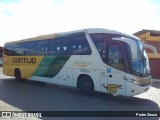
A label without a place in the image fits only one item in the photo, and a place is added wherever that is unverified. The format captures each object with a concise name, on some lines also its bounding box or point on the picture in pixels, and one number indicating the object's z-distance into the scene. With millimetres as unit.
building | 13022
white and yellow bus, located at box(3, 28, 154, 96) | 5902
